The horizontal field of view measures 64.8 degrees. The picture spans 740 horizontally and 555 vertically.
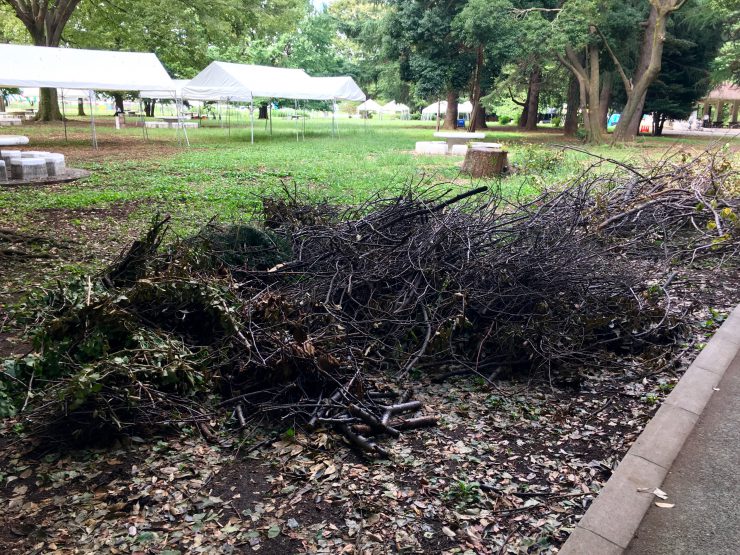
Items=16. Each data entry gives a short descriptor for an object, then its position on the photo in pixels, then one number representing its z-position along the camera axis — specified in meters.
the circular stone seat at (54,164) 11.98
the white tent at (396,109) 73.44
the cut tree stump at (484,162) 13.16
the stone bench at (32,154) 12.31
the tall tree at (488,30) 24.34
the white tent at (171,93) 19.23
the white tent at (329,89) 25.31
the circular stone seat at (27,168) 11.40
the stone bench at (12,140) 13.18
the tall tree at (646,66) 21.89
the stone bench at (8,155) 11.52
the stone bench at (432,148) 18.92
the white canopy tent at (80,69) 16.39
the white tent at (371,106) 56.50
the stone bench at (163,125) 32.71
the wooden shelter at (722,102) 48.59
